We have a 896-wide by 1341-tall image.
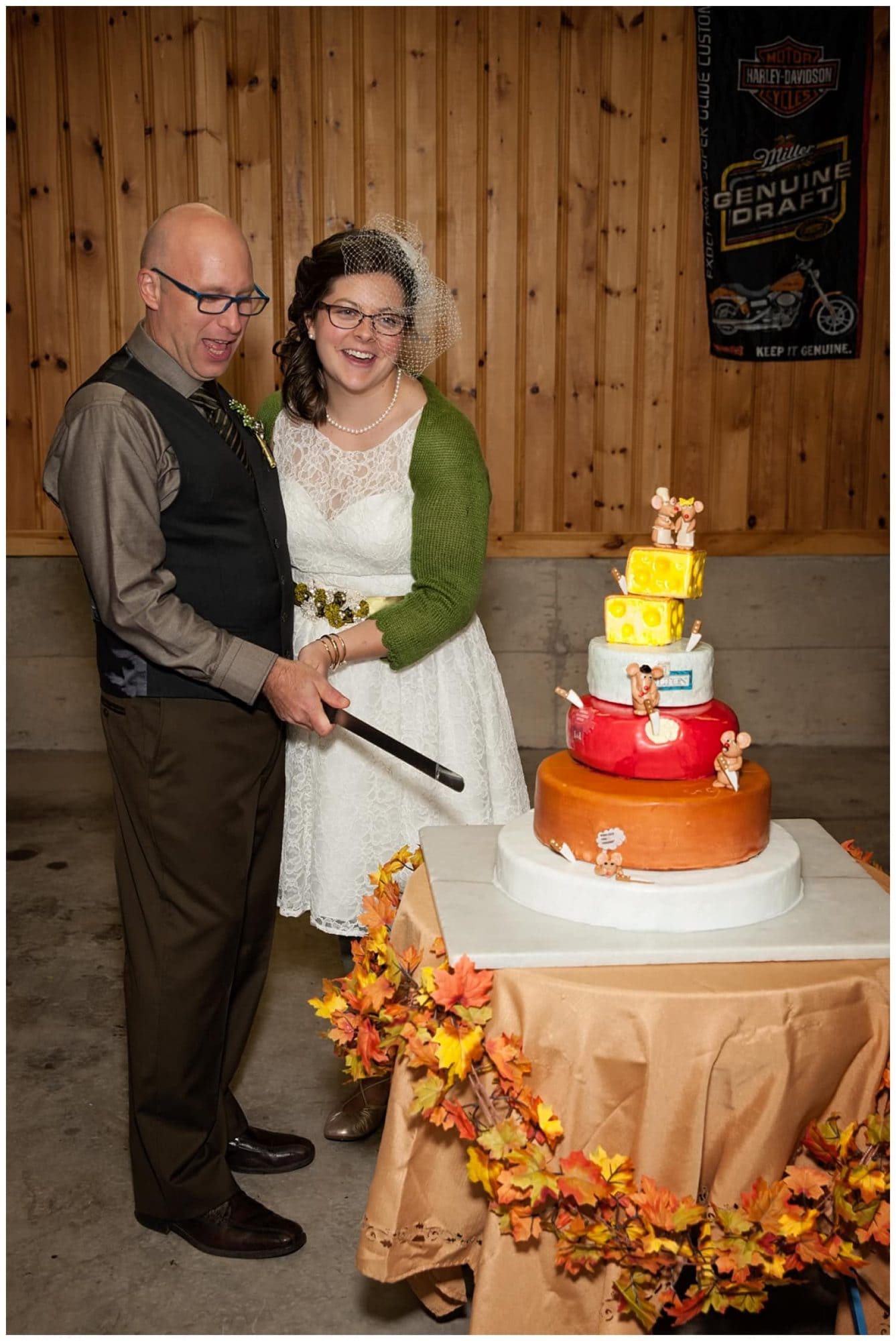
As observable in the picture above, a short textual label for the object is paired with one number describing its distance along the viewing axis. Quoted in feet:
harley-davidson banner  17.89
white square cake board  5.77
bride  8.21
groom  7.18
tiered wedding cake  6.00
